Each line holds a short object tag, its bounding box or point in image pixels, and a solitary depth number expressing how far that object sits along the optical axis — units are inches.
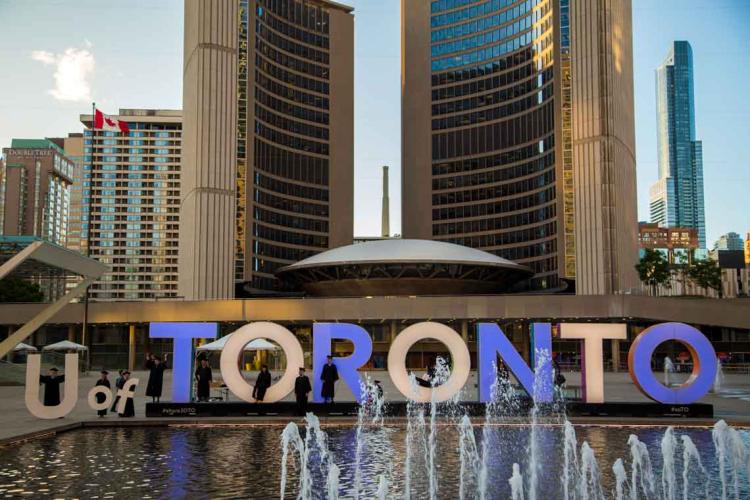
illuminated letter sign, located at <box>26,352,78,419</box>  946.1
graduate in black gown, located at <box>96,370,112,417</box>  964.0
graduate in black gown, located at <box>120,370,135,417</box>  979.9
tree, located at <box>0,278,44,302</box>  4248.8
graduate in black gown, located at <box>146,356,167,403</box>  1034.1
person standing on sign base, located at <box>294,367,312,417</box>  957.2
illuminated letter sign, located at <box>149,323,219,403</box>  1002.7
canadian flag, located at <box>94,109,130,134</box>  2745.8
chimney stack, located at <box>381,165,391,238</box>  7495.1
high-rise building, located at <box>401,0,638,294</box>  3203.7
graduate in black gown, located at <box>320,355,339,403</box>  975.6
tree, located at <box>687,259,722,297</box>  3995.1
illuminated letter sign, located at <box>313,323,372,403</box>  977.5
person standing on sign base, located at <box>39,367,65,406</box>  973.1
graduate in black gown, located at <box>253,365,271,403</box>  980.6
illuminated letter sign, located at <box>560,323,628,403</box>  991.0
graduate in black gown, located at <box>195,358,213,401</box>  1059.3
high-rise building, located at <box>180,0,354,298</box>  3385.8
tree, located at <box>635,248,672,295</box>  3841.0
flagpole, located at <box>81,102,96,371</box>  2166.0
